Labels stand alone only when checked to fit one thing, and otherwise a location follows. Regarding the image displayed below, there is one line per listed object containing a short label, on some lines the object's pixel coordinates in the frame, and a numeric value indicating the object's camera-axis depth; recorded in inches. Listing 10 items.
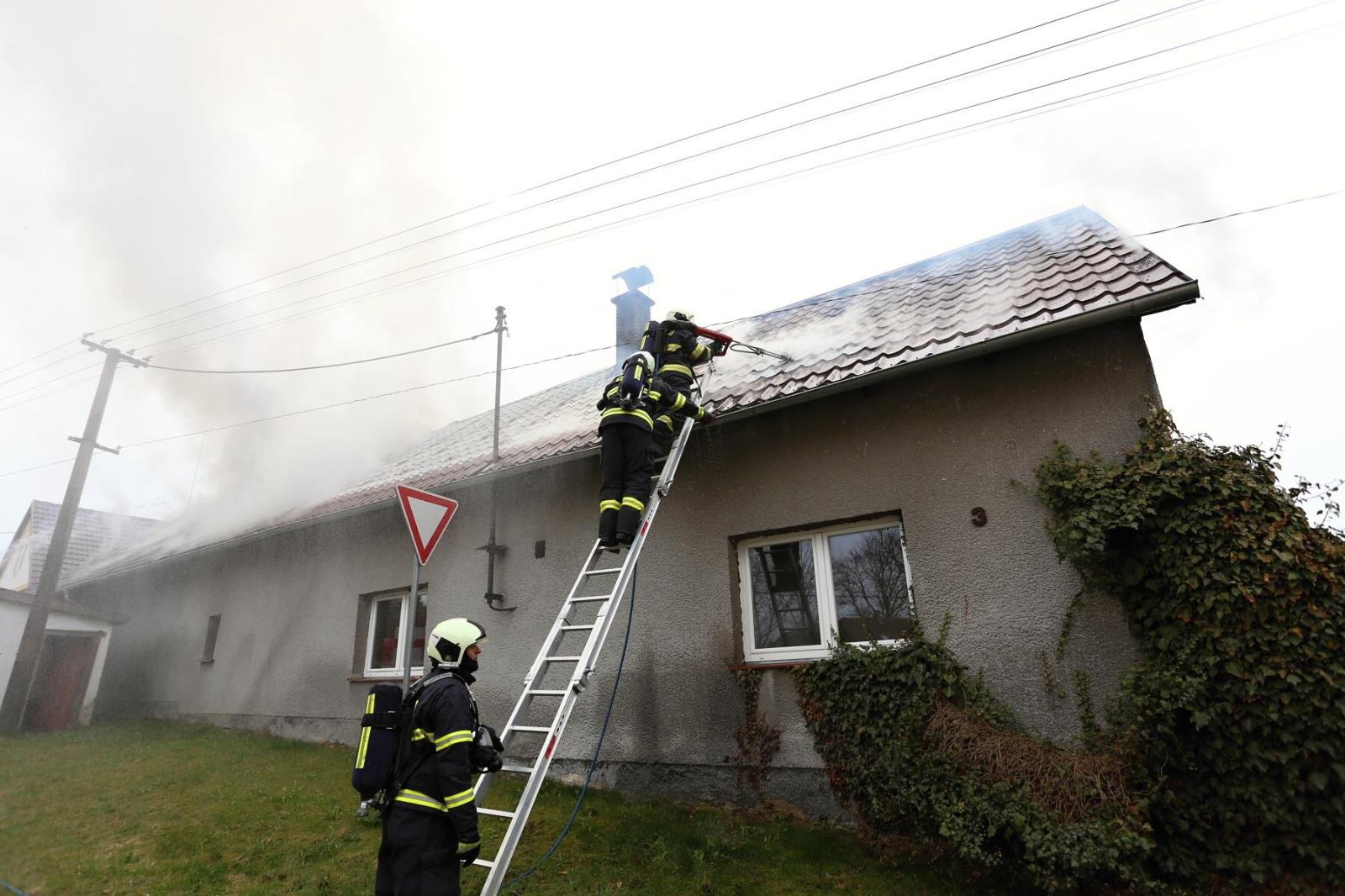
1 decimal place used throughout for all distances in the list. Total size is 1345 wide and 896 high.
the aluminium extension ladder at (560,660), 126.2
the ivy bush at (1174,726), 144.6
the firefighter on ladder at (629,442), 196.1
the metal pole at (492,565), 285.4
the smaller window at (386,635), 337.7
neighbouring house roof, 738.8
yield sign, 191.0
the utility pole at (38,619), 486.9
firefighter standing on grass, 118.6
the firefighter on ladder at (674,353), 223.2
